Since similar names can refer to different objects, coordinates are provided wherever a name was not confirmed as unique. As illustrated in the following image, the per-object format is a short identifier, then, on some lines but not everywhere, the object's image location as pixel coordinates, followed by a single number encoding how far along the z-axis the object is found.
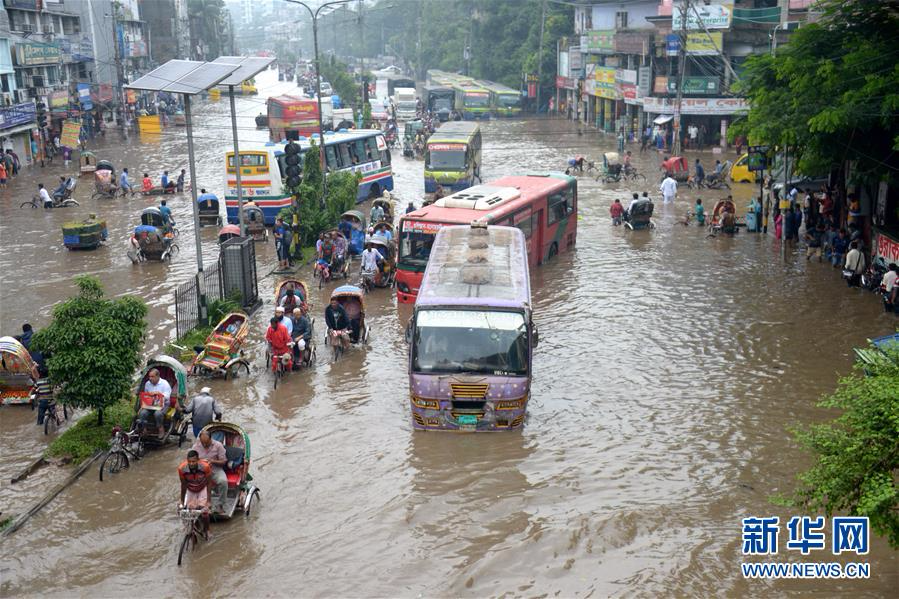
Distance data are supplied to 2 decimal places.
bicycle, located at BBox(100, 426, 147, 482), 13.09
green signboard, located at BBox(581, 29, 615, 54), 59.88
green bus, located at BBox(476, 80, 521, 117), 71.38
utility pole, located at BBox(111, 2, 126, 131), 64.38
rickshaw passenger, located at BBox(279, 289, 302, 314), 18.56
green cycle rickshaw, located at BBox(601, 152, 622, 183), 40.84
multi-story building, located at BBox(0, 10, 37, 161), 44.62
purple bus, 13.85
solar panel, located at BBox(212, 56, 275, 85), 20.88
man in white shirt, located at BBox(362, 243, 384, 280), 22.92
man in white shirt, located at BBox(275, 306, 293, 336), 16.94
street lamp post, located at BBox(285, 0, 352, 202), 28.61
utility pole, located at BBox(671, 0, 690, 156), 44.97
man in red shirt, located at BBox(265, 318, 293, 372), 16.83
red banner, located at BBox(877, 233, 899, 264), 20.86
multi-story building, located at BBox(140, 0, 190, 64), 102.19
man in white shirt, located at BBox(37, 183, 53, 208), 35.38
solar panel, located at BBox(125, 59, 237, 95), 18.08
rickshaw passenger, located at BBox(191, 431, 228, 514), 11.46
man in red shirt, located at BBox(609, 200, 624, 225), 31.20
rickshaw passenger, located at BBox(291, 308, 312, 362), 17.34
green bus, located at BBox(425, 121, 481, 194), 37.00
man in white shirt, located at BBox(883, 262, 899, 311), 19.69
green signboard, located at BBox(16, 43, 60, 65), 50.91
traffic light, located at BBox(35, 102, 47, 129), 48.38
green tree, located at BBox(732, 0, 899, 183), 19.64
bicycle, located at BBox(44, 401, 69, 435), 14.65
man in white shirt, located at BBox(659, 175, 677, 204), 34.47
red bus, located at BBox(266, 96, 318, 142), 54.12
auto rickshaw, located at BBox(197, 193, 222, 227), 31.27
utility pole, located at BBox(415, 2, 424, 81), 119.48
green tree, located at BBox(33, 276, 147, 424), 13.54
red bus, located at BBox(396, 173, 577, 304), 21.08
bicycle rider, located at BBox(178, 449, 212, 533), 10.87
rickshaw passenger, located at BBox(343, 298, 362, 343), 18.84
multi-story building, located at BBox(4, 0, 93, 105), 51.72
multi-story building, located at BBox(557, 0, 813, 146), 48.72
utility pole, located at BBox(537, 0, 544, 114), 74.16
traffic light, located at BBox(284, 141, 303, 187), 22.97
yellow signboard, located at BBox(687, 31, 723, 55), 48.62
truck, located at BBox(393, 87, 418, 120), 69.88
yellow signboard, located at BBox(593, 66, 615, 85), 59.16
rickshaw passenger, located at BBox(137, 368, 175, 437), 13.62
